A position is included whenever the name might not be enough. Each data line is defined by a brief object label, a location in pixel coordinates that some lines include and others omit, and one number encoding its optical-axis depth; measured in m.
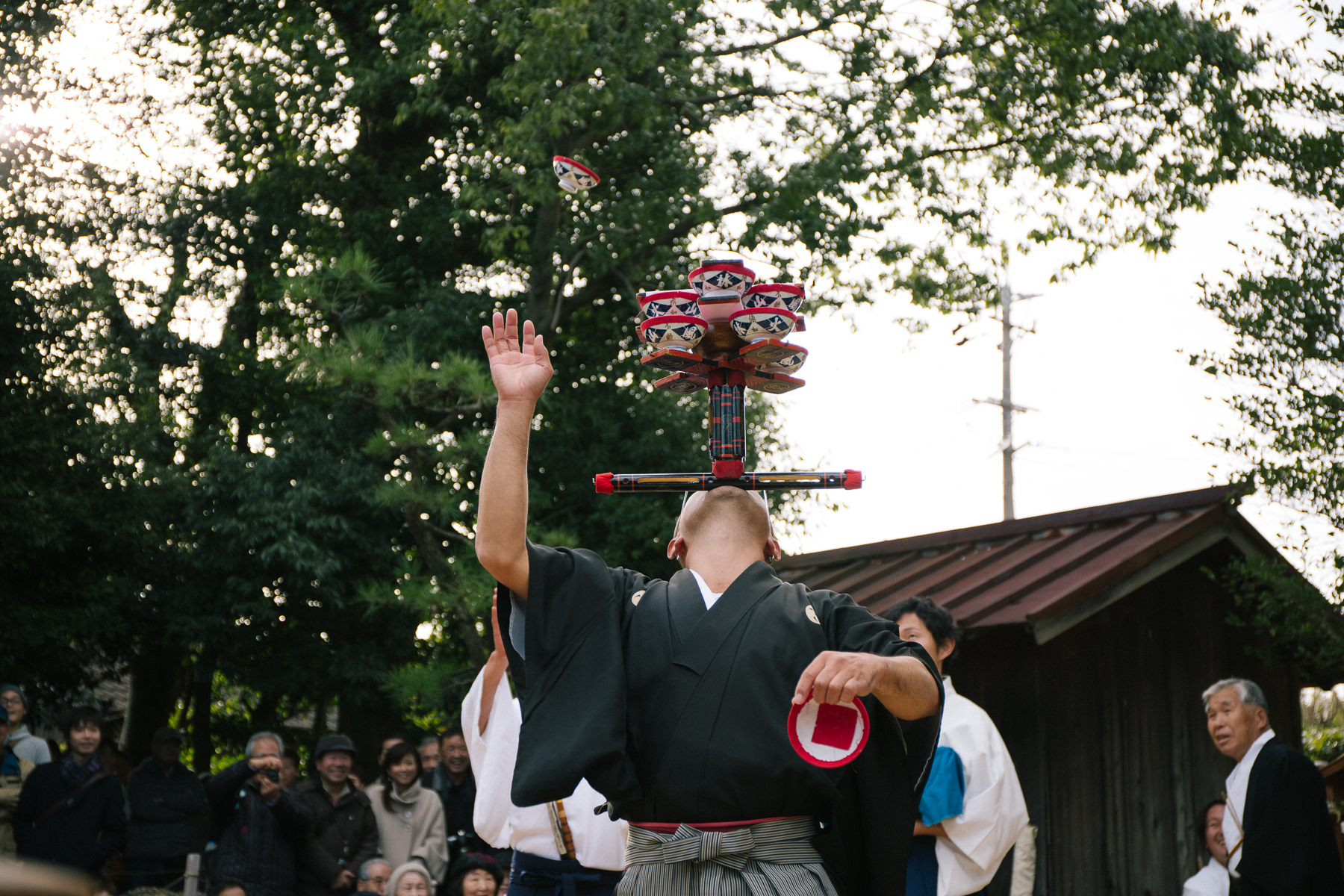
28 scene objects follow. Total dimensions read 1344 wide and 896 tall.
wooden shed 6.73
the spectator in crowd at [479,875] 6.42
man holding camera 6.73
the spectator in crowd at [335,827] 6.88
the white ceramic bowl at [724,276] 3.19
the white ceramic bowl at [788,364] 3.27
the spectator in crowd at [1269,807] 4.95
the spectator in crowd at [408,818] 7.30
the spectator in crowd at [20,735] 7.37
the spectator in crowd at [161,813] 7.33
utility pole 18.19
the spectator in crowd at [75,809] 6.96
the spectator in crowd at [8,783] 7.11
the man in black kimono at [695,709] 2.49
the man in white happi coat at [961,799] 4.46
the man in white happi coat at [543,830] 4.29
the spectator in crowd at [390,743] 7.58
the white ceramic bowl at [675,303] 3.24
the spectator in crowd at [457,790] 7.56
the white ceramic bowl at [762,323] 3.17
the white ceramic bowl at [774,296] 3.17
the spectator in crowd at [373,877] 6.93
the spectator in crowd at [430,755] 7.90
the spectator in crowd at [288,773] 8.37
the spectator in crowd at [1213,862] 6.23
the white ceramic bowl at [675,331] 3.16
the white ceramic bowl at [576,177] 6.53
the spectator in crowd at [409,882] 6.41
